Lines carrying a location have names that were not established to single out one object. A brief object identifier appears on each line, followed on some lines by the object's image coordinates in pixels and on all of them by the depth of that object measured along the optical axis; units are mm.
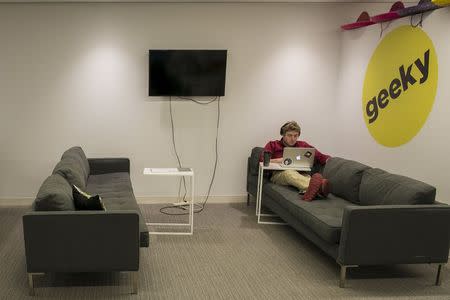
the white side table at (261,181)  4734
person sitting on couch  4371
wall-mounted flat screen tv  5391
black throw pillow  3209
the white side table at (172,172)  4281
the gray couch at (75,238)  3010
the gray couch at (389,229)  3320
